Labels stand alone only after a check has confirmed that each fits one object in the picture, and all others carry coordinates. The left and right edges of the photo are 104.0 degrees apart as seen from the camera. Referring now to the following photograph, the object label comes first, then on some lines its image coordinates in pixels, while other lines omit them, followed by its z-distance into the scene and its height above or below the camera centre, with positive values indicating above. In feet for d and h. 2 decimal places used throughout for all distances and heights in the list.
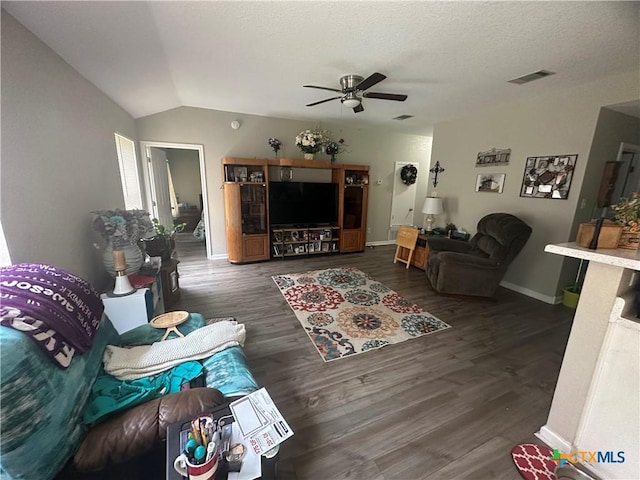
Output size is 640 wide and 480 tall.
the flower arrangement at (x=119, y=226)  6.61 -1.20
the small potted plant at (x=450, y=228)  14.44 -2.29
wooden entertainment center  14.42 -2.00
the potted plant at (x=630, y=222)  4.26 -0.50
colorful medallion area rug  7.95 -4.72
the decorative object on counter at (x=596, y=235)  4.46 -0.76
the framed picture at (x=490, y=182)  12.42 +0.36
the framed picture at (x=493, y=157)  12.14 +1.59
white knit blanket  4.46 -3.23
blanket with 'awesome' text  3.00 -1.67
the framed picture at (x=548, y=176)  10.09 +0.58
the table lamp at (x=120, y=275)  6.53 -2.43
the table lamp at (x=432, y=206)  14.62 -1.03
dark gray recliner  10.26 -3.04
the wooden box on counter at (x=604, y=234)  4.40 -0.74
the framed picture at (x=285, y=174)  15.84 +0.69
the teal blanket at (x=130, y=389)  3.60 -3.29
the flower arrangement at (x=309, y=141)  14.64 +2.56
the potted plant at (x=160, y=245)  10.34 -2.54
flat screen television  15.40 -1.10
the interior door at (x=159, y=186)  14.17 -0.21
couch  2.51 -3.00
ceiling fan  8.70 +3.26
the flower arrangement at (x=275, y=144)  14.99 +2.44
